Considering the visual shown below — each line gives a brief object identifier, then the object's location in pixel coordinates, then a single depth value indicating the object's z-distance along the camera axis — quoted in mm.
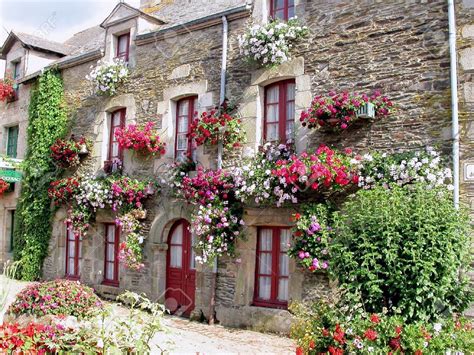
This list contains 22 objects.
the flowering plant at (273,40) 8938
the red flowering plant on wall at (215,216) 9078
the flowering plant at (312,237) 7789
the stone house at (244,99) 7715
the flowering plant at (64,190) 12000
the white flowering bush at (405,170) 7176
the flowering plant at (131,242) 10602
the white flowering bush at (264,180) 8312
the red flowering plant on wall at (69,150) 12367
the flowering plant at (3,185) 14172
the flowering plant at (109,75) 11719
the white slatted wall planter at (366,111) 7773
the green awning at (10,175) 13930
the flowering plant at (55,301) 6902
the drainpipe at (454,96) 7176
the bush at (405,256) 5691
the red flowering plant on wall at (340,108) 7871
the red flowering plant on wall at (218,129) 9375
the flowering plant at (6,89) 15188
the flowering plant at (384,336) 5230
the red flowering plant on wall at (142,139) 10648
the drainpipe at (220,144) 9438
